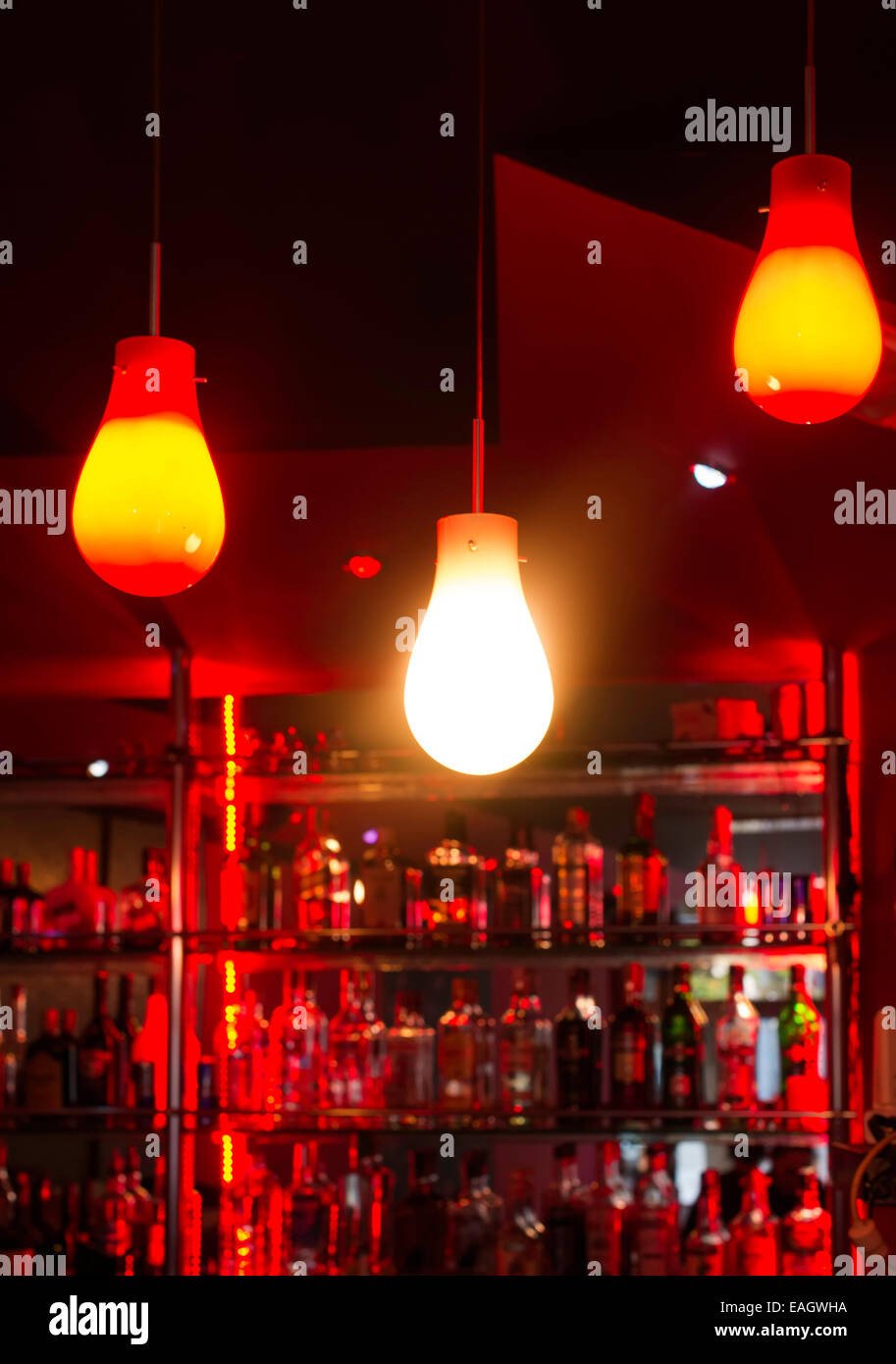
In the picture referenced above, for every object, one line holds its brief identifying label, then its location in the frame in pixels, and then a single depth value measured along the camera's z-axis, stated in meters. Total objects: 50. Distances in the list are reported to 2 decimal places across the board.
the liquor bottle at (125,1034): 3.40
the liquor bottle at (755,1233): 3.06
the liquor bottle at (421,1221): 3.14
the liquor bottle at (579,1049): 3.17
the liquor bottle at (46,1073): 3.29
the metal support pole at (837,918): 2.91
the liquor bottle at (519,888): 3.26
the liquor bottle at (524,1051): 3.17
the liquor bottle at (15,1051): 3.42
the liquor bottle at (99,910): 3.41
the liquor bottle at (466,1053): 3.20
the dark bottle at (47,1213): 3.40
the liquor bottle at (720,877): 3.24
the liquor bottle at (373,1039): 3.29
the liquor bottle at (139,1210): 3.23
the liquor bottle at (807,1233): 3.03
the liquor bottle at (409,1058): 3.20
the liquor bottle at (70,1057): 3.36
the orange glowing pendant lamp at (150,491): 1.49
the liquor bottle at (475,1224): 3.13
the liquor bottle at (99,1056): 3.33
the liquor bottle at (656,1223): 3.09
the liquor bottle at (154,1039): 3.36
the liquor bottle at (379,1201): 3.22
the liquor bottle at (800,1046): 3.03
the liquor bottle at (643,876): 3.22
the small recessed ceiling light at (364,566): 3.05
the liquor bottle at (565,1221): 3.10
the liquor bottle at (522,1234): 3.11
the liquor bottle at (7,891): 3.43
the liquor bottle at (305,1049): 3.24
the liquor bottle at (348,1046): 3.26
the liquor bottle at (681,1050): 3.10
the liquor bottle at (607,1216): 3.11
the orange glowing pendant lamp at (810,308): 1.33
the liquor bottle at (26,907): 3.43
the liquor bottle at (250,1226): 3.18
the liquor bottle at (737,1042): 3.17
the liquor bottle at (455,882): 3.27
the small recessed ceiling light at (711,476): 2.56
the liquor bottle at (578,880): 3.22
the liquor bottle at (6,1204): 3.32
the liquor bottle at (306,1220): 3.18
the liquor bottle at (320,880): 3.36
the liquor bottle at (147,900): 3.38
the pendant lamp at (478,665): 1.45
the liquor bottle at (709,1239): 3.06
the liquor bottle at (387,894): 3.29
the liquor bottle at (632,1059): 3.14
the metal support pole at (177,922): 3.11
